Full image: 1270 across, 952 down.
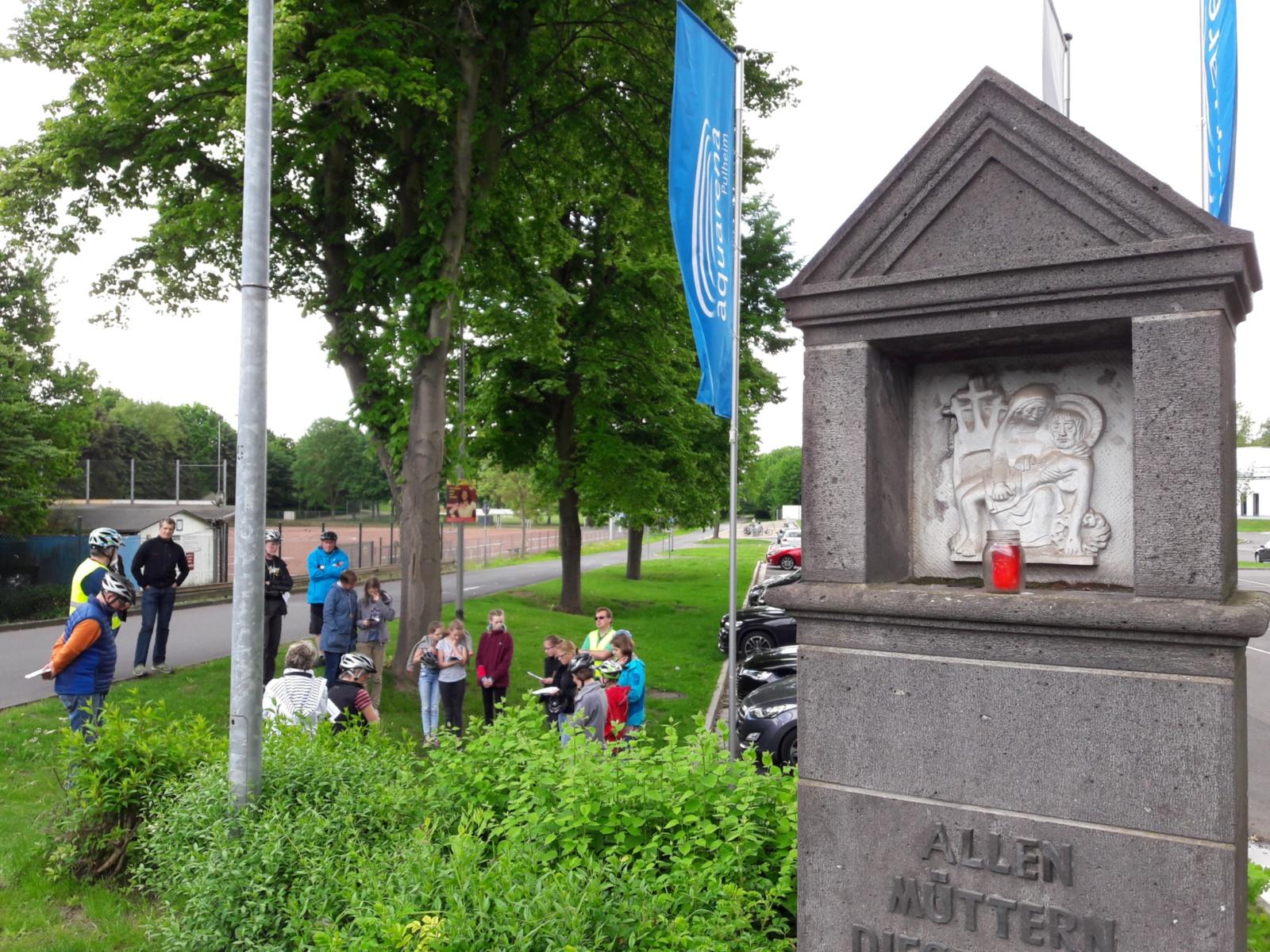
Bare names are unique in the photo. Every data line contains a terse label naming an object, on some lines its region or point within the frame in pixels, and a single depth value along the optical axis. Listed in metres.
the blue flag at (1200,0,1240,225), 6.66
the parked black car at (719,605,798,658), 17.81
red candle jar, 3.82
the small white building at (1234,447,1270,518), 94.41
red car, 35.66
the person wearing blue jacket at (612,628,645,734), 8.87
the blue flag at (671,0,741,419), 7.86
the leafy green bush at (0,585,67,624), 20.28
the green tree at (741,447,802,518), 141.12
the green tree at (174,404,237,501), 90.24
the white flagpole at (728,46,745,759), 7.83
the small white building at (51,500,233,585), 28.34
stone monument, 3.43
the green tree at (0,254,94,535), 21.47
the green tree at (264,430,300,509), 87.55
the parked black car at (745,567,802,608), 26.80
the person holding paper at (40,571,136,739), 7.17
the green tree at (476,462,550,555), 58.66
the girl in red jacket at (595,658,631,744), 8.40
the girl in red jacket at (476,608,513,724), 10.77
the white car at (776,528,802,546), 55.31
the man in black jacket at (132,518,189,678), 11.73
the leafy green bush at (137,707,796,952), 3.58
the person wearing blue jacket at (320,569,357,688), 10.73
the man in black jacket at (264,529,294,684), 11.46
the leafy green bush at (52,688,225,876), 5.78
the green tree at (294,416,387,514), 95.50
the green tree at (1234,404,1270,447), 92.88
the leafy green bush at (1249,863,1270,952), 5.38
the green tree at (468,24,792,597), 14.97
